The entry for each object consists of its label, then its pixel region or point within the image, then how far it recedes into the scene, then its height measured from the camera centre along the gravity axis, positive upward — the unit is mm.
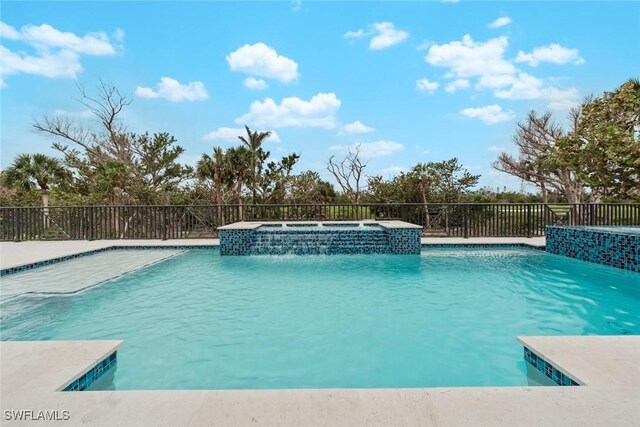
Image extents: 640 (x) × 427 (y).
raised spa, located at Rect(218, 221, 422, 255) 7469 -580
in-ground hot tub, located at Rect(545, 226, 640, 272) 5601 -613
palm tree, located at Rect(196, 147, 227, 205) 16094 +2268
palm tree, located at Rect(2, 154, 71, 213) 11773 +1536
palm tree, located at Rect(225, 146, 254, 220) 16344 +2475
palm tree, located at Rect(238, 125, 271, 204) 20078 +4146
